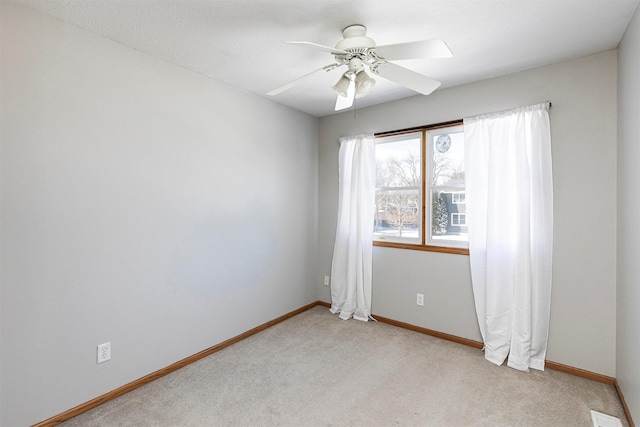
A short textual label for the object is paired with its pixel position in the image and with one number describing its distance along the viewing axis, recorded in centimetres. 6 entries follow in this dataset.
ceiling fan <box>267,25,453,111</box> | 164
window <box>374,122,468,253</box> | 311
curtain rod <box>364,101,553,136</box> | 303
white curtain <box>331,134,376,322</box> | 355
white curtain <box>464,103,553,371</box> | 252
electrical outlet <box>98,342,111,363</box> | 213
